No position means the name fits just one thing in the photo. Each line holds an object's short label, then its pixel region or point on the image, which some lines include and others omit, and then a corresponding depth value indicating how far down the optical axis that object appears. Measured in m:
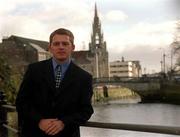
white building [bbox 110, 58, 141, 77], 105.56
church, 84.13
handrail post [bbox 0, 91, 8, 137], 3.87
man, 2.36
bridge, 46.98
